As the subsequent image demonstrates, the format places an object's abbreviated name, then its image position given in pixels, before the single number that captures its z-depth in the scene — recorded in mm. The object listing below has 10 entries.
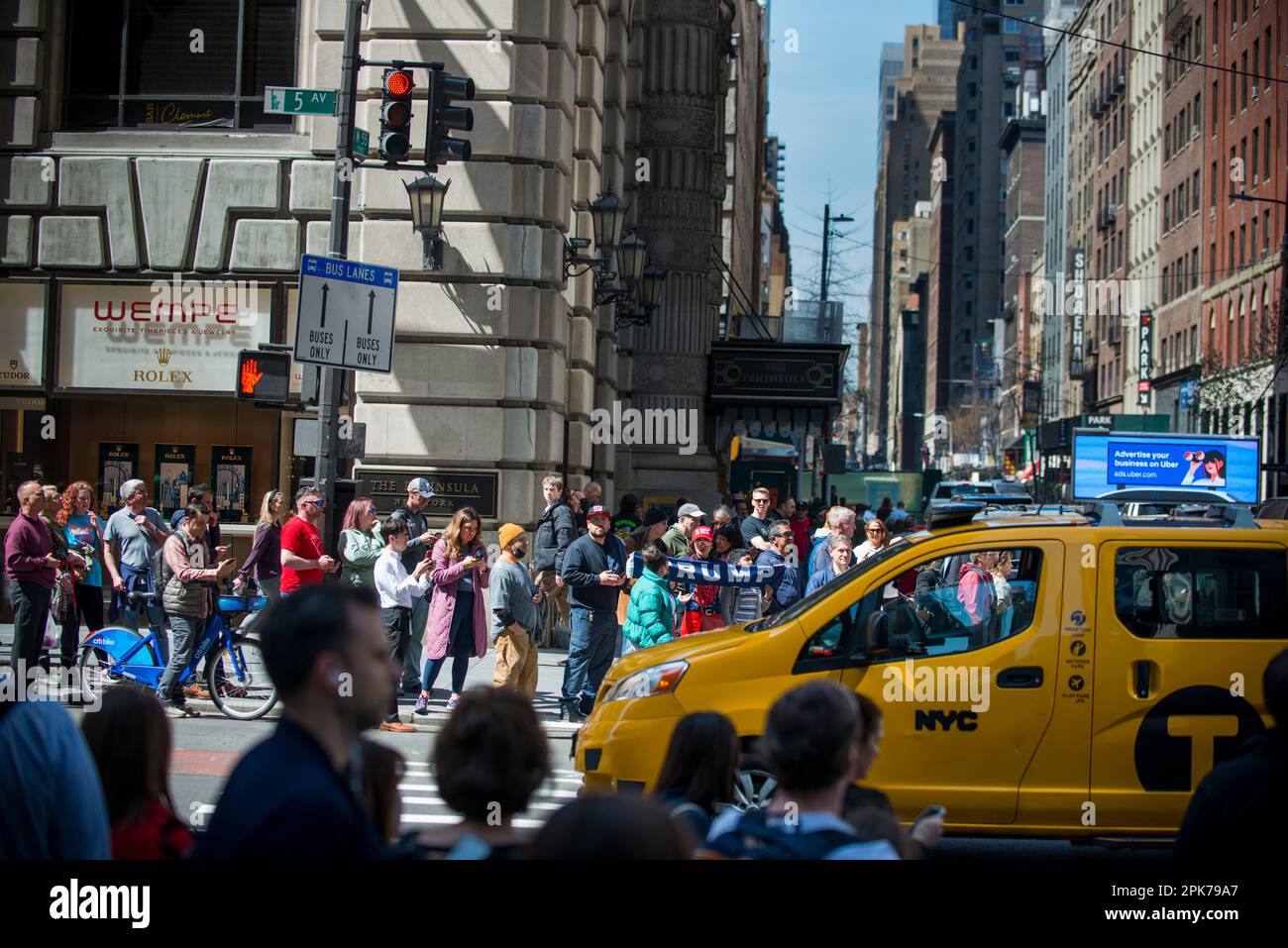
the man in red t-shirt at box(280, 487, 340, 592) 12875
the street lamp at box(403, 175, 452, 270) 16156
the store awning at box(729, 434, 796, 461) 51750
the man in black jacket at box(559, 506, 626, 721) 13000
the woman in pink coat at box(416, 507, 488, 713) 12867
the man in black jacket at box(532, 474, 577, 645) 14750
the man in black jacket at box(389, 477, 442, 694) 14062
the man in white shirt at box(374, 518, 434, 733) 12812
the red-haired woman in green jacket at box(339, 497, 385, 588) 13234
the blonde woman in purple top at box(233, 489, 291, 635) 13727
